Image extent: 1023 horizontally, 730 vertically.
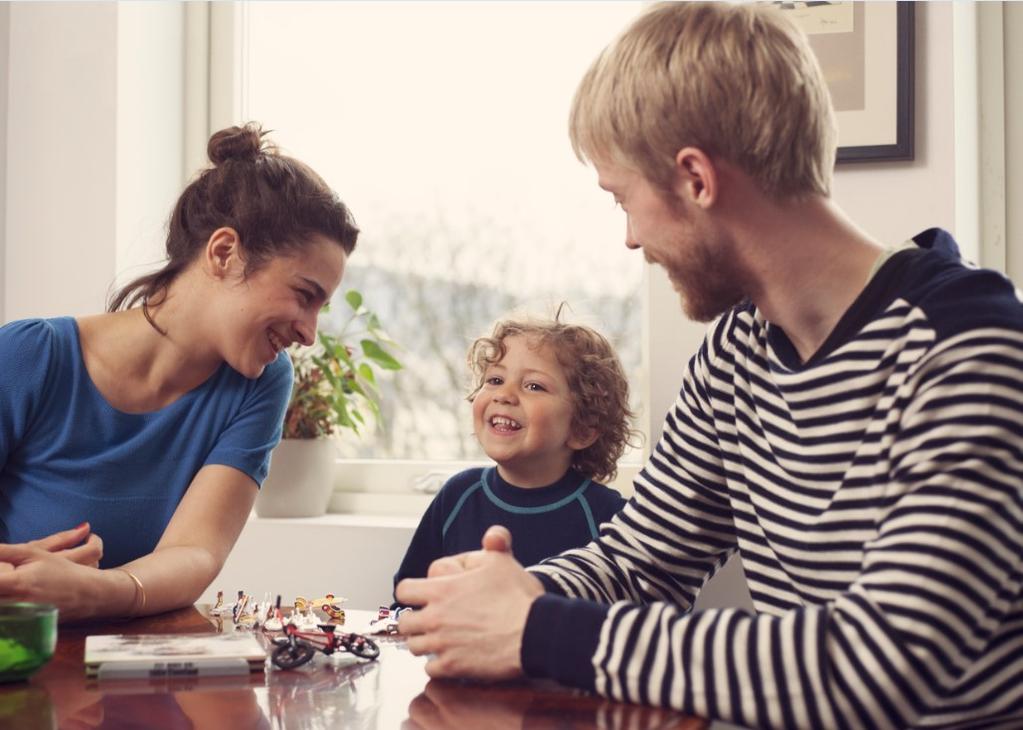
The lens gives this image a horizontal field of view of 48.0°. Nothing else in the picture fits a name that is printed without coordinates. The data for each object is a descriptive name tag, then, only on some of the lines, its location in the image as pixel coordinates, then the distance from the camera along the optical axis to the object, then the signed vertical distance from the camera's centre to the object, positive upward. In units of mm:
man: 920 -78
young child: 2176 -128
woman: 1663 +3
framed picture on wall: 2072 +565
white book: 1067 -265
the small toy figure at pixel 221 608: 1472 -300
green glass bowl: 1029 -238
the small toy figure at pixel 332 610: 1378 -283
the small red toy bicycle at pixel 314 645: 1127 -272
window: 2664 +511
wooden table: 923 -278
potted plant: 2555 -98
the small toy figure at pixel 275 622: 1332 -286
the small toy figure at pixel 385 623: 1356 -296
